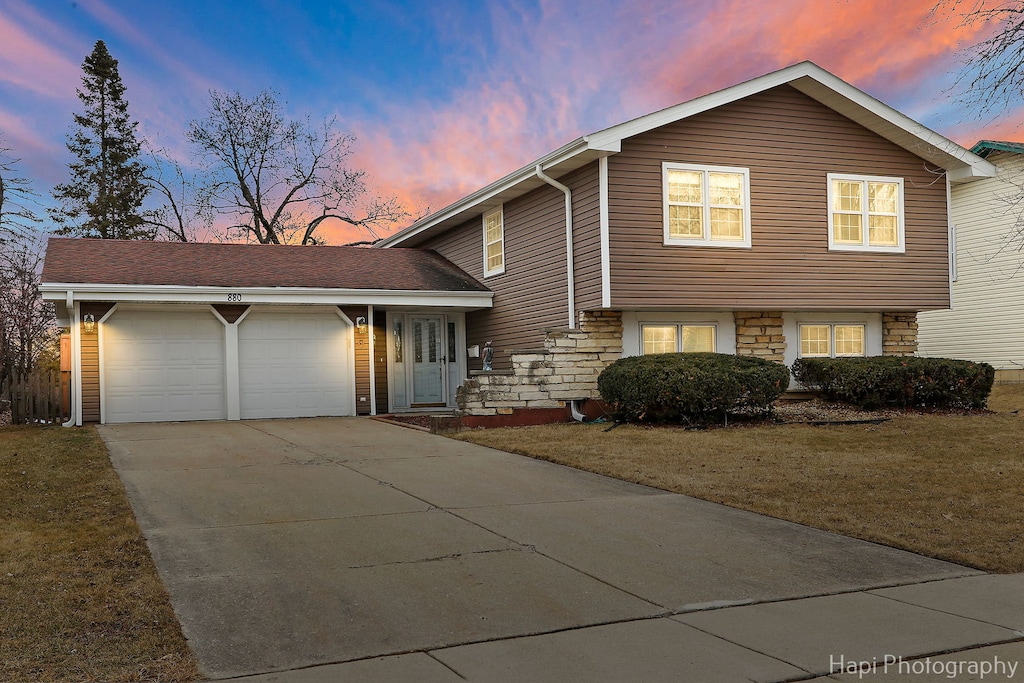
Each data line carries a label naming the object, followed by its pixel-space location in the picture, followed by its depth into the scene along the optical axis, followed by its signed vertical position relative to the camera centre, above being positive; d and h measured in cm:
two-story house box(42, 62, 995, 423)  1515 +123
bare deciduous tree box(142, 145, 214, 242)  3472 +566
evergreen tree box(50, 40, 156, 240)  3441 +742
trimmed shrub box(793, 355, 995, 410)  1509 -84
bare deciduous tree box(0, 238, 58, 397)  1867 +91
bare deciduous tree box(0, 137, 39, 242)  2134 +379
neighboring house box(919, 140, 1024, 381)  2177 +139
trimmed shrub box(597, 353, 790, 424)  1349 -75
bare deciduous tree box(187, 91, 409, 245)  3428 +700
